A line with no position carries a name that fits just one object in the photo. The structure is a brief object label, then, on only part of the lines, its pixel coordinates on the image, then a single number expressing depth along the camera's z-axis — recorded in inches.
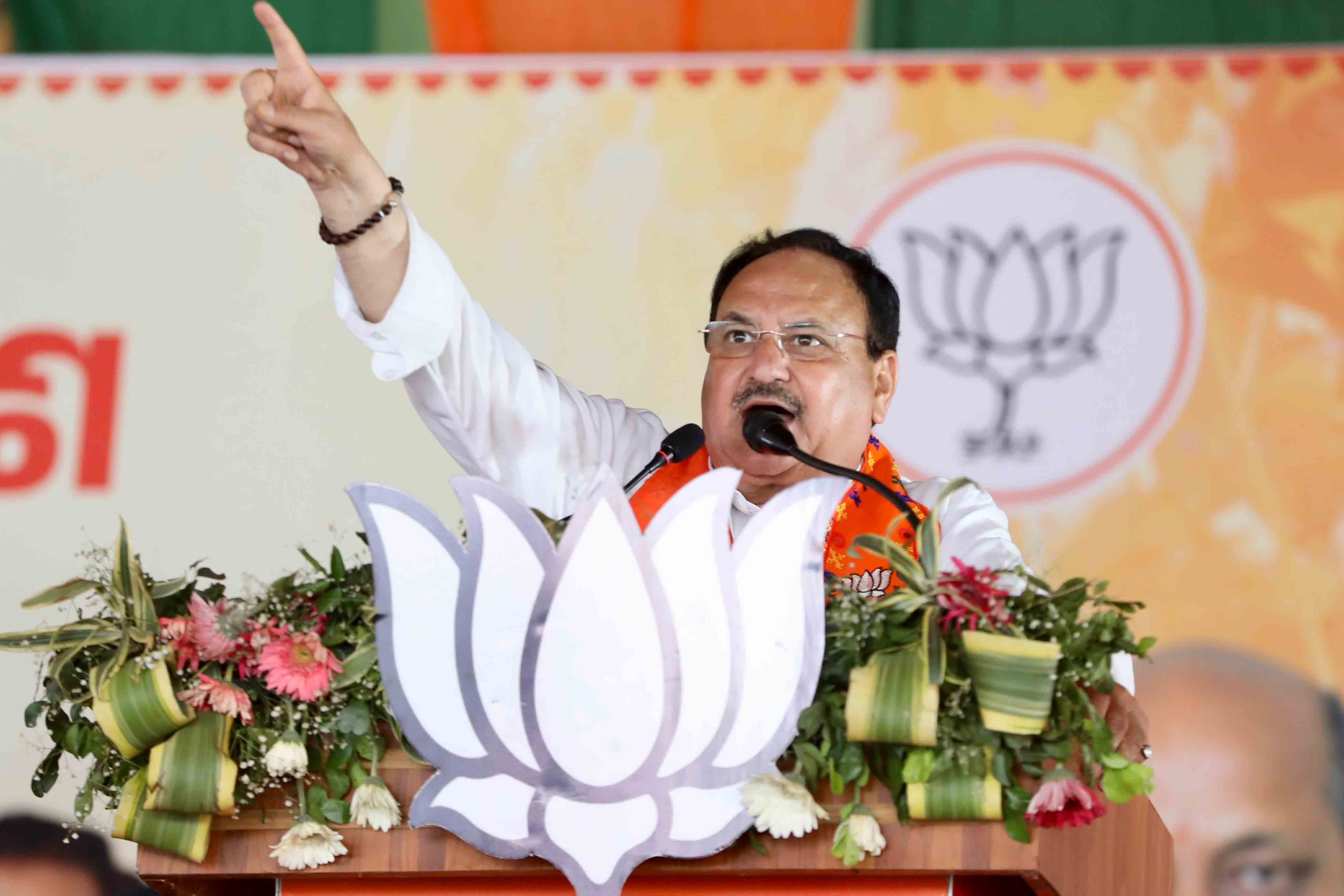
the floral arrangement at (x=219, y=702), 163.9
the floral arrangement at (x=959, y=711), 161.1
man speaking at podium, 187.1
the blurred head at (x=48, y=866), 268.9
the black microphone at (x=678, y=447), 181.1
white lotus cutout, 163.1
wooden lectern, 162.6
